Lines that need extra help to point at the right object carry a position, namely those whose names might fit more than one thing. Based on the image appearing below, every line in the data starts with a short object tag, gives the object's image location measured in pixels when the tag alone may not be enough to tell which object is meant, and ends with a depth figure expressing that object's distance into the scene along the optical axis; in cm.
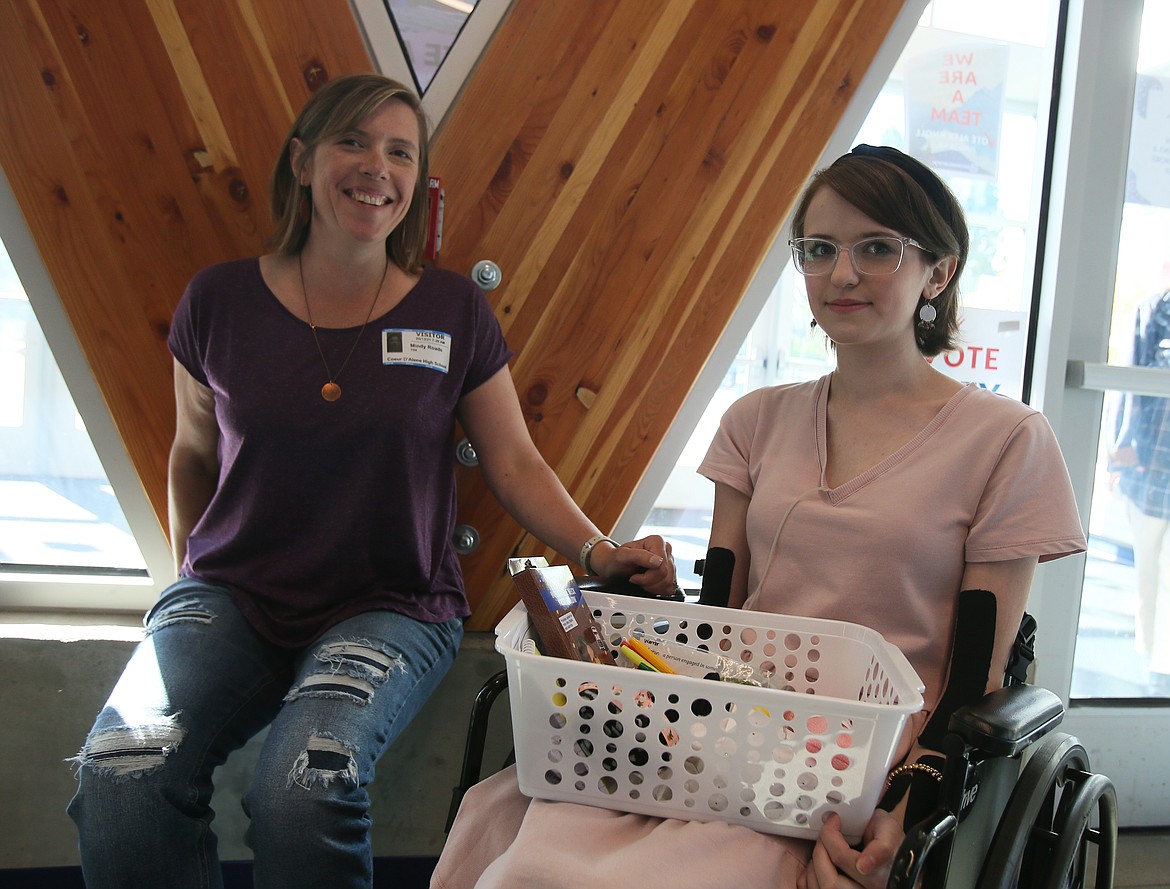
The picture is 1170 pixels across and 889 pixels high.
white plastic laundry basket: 104
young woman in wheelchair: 139
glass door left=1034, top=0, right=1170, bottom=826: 249
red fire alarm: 211
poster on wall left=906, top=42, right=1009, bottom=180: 260
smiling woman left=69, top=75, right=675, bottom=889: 159
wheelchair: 108
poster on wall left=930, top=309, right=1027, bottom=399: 261
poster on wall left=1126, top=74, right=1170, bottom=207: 257
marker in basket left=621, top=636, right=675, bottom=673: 126
